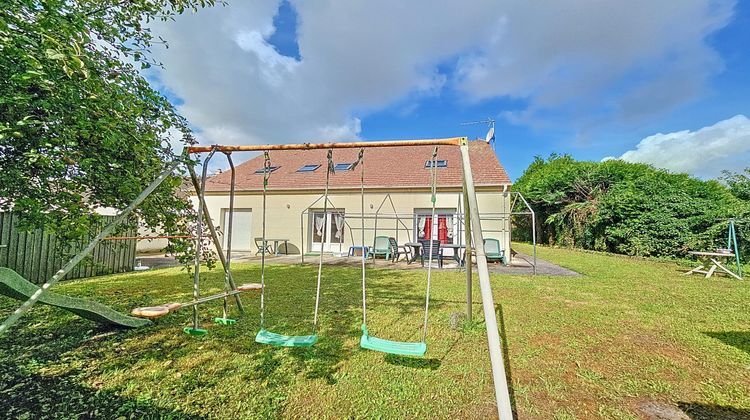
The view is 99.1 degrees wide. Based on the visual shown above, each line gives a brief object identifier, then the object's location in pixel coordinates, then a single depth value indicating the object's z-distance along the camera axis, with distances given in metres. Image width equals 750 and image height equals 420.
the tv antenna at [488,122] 17.54
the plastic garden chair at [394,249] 12.36
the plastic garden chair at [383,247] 13.06
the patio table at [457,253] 10.16
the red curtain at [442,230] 13.62
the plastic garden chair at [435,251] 10.41
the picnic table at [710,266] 8.77
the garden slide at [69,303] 3.03
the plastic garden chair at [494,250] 11.47
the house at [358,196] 13.38
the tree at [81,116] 2.42
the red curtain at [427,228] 13.67
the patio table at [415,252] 11.69
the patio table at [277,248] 14.98
